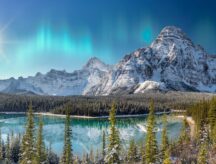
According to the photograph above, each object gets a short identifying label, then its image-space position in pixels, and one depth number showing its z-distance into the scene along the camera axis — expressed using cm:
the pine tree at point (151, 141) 4675
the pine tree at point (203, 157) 5764
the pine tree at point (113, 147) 4184
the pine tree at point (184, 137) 12198
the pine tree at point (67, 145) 5634
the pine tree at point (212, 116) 12262
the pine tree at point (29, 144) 5097
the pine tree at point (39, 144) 5623
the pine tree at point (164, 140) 7820
